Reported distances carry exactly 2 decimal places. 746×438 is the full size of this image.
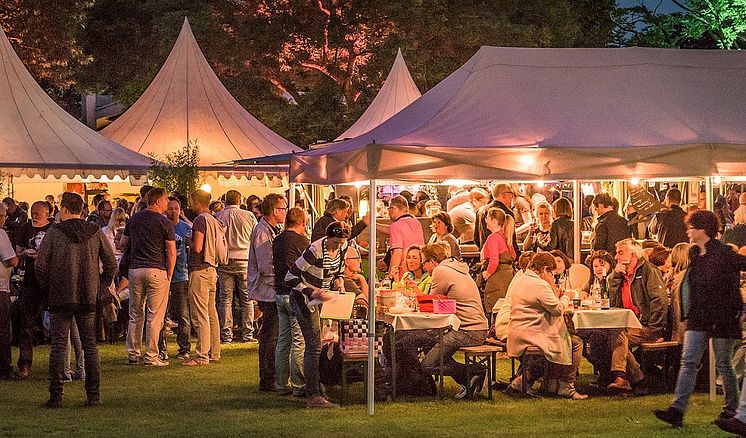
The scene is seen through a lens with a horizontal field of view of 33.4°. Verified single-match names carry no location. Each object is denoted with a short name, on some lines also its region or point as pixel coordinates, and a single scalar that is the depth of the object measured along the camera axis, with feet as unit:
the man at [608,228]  47.88
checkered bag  36.42
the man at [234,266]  51.55
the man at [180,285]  46.83
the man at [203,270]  44.70
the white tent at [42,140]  73.41
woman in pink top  44.80
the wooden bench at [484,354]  36.99
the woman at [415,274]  39.68
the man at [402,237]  48.42
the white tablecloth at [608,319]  37.50
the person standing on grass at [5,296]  38.55
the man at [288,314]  36.70
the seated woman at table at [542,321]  36.63
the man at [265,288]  39.09
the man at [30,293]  41.37
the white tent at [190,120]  85.61
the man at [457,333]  37.42
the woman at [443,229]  45.78
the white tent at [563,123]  34.88
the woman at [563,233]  50.93
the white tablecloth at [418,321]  36.60
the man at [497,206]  50.01
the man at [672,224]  52.29
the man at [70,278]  34.91
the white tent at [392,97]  90.27
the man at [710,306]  30.50
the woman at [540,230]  54.24
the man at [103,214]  57.00
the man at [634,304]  37.86
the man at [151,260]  43.21
